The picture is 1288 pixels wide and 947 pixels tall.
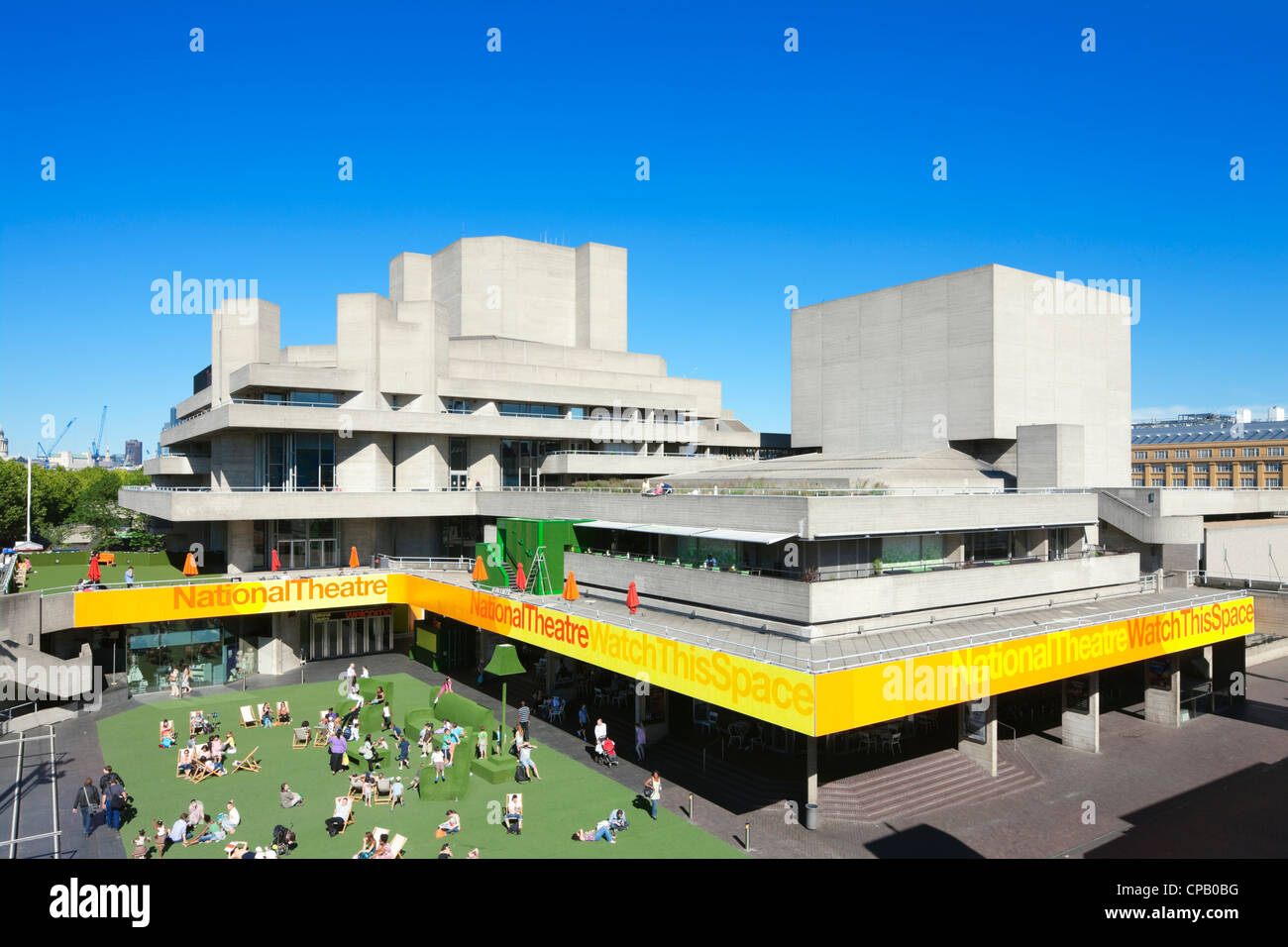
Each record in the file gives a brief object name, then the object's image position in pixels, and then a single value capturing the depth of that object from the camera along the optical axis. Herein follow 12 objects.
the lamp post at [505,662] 30.42
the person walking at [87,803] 23.58
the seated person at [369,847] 20.45
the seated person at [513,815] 23.15
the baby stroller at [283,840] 21.39
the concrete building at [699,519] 28.56
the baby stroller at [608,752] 28.94
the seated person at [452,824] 22.54
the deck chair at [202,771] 27.91
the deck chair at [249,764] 28.64
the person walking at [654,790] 24.16
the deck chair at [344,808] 23.42
